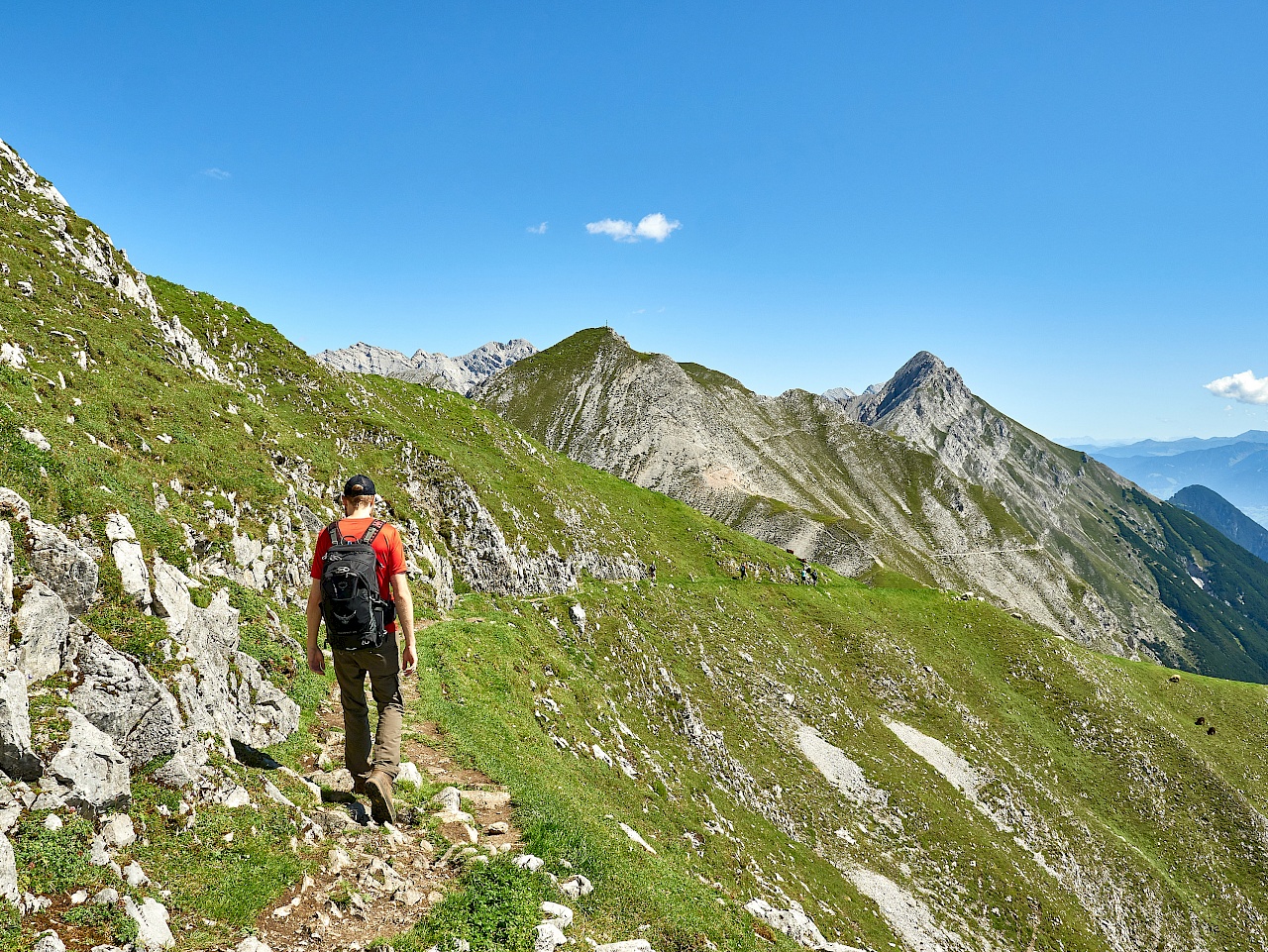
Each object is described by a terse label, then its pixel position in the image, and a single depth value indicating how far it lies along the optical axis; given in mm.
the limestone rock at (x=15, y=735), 6625
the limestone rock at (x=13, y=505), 9062
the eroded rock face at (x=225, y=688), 9906
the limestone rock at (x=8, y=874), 5559
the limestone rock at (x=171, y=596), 10578
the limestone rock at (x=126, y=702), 8086
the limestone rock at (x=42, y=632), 7938
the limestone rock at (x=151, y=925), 6023
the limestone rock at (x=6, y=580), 7730
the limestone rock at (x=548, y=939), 7984
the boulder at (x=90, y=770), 6965
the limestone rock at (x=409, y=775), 12188
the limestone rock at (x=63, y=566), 9039
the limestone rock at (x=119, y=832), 6895
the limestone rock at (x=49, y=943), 5289
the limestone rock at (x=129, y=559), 10242
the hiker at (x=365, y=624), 8922
